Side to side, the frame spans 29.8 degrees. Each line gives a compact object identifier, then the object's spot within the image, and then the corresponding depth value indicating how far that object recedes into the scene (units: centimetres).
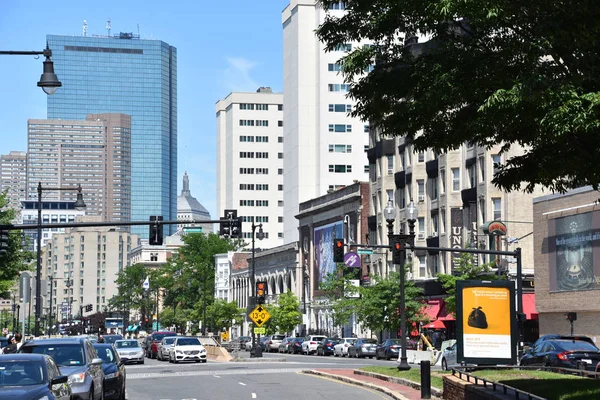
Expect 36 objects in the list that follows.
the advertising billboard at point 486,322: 3197
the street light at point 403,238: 4158
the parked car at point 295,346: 8775
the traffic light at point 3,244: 4022
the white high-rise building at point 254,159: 19312
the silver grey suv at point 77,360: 2333
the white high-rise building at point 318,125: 14550
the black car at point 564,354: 3753
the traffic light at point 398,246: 4512
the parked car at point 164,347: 6662
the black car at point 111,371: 2792
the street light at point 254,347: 7331
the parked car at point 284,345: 9056
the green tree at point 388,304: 8206
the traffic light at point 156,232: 4278
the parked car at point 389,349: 6912
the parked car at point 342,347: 7975
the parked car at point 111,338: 6555
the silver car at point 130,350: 6044
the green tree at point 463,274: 7188
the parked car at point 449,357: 4840
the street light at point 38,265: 4942
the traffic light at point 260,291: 6806
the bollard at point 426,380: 2988
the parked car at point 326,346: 8312
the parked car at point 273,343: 9550
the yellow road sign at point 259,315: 7175
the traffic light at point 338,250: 5244
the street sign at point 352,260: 9506
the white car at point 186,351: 6359
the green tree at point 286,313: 11351
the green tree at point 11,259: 7130
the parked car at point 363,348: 7525
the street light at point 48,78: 2681
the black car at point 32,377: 1864
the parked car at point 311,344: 8494
